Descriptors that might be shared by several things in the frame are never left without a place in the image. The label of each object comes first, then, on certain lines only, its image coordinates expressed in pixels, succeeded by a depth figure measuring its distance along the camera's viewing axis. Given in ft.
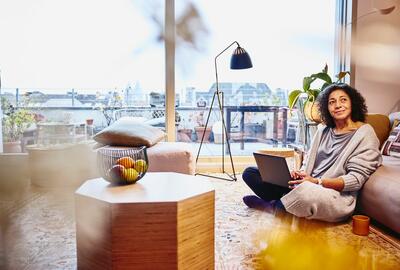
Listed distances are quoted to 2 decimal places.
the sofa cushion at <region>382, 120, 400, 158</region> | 8.07
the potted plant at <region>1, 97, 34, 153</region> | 11.10
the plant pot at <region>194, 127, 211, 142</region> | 12.48
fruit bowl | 4.95
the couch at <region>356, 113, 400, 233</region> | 5.83
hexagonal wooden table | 4.10
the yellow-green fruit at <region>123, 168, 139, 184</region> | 4.97
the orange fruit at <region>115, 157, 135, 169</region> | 5.02
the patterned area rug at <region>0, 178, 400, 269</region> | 5.06
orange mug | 6.08
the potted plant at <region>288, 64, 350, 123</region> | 10.68
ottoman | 8.80
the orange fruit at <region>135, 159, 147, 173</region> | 5.14
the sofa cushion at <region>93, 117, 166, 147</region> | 9.14
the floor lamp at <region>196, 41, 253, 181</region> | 10.58
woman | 6.12
